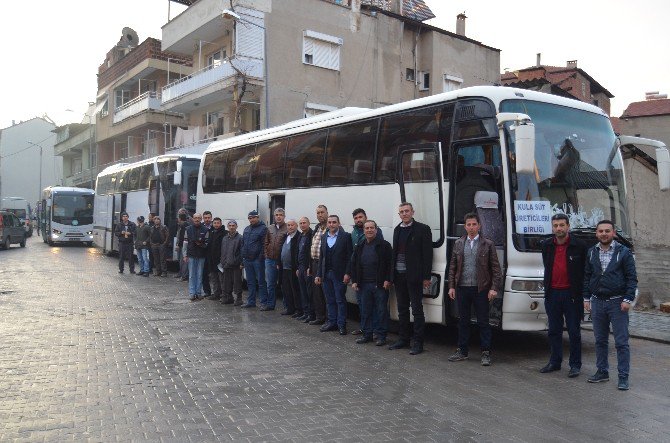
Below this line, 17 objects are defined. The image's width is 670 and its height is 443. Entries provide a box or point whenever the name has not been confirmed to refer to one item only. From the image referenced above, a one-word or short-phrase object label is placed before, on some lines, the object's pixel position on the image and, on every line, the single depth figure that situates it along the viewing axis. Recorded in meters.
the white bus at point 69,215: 34.19
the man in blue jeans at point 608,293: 6.79
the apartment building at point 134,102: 37.19
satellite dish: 48.16
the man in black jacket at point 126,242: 19.36
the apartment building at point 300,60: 27.47
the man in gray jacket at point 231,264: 12.76
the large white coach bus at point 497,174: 8.05
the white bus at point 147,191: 19.67
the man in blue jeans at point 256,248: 12.39
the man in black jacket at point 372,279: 9.03
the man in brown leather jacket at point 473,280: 7.83
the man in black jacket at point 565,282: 7.33
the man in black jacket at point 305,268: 10.92
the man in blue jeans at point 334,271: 9.84
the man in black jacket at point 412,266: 8.55
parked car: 29.81
